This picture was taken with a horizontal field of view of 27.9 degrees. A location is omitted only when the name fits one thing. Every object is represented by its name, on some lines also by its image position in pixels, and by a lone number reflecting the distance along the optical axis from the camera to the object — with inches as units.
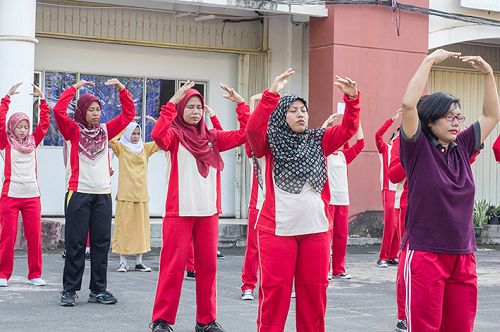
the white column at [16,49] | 555.5
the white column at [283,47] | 706.2
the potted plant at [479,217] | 722.2
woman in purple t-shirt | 217.0
